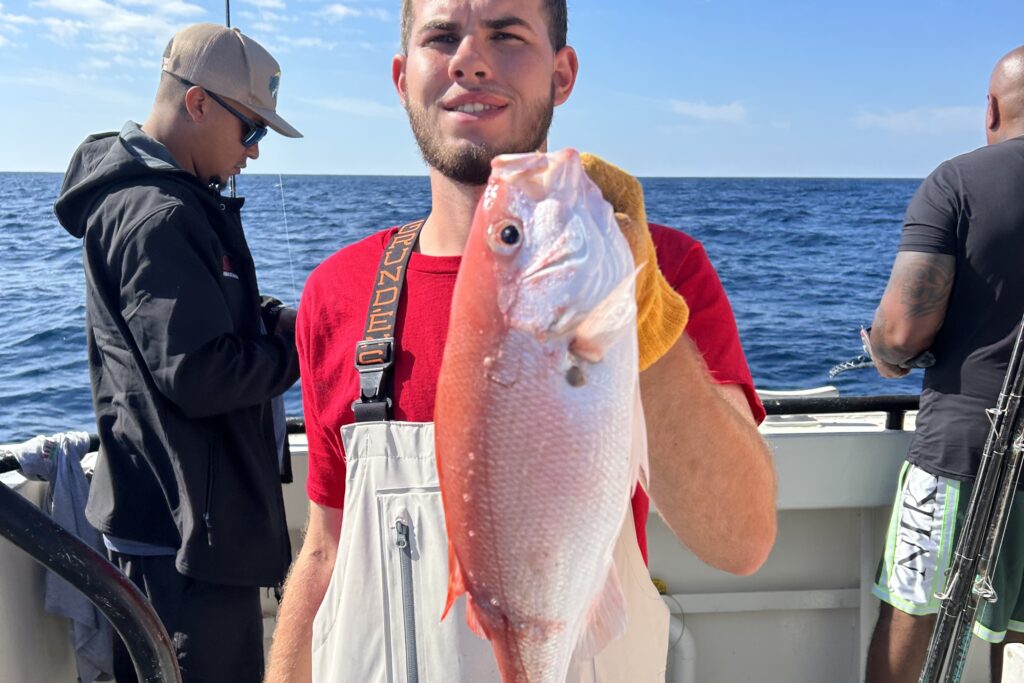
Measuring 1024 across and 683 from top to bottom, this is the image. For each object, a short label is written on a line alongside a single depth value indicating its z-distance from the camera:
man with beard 1.52
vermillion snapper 1.12
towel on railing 2.95
